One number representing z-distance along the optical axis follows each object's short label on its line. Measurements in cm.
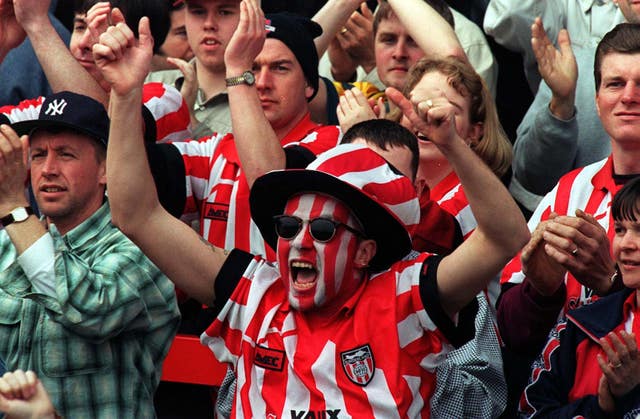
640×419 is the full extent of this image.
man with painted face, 929
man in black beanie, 1101
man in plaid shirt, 1010
